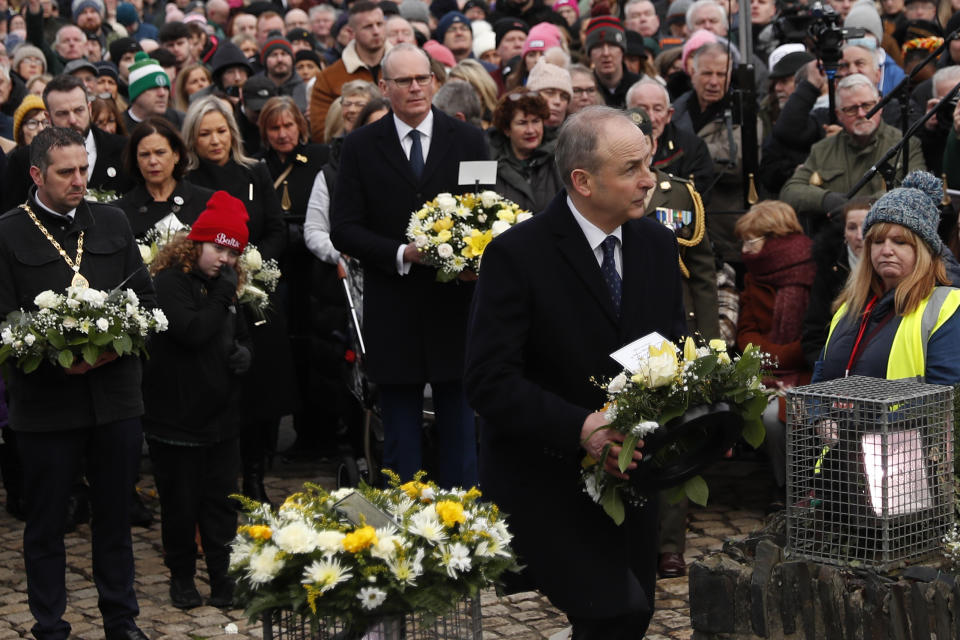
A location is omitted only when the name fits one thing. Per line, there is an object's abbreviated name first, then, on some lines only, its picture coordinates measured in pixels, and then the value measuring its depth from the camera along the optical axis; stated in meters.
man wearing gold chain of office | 12.19
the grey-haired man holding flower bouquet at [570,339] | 8.91
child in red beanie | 13.49
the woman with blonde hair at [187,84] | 24.03
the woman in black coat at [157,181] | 15.16
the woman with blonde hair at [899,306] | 11.01
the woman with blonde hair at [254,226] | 16.34
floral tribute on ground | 7.41
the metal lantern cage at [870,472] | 9.49
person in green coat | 17.30
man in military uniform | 14.71
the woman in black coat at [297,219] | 18.69
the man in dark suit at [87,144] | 16.50
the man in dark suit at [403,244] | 14.04
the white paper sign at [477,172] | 14.30
